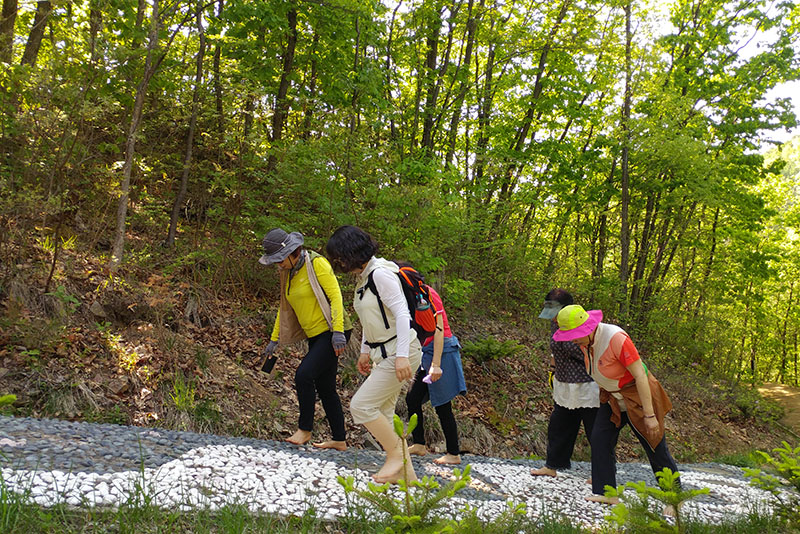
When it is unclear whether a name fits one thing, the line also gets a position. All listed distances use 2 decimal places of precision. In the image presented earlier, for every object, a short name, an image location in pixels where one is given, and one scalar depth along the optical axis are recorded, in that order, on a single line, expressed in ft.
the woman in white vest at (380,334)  12.85
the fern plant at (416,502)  7.63
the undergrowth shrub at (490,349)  34.83
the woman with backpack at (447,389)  18.19
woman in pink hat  14.17
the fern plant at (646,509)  8.32
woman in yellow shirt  15.85
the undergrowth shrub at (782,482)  10.65
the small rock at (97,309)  23.29
